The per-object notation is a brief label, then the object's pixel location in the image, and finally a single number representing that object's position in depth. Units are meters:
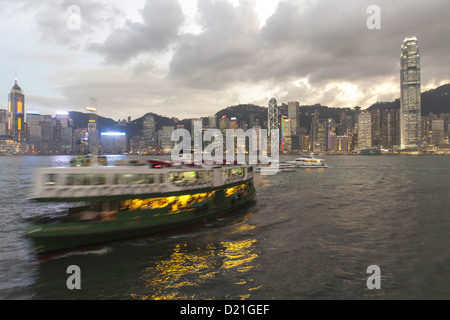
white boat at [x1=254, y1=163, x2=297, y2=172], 89.49
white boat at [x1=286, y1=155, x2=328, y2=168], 98.39
